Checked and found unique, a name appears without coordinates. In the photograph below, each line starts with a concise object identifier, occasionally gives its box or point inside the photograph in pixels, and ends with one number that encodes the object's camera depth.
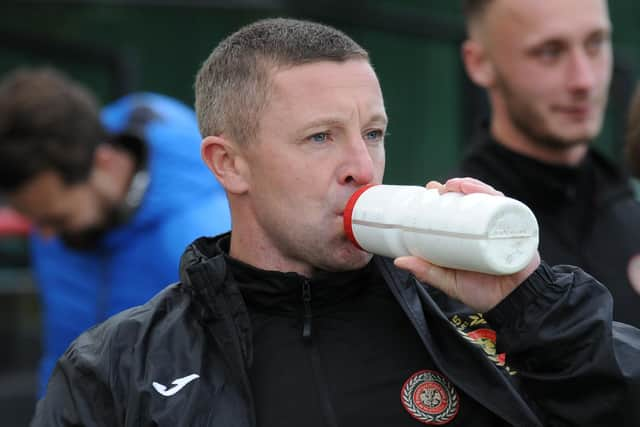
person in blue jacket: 8.25
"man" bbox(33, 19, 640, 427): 4.30
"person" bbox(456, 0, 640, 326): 6.95
